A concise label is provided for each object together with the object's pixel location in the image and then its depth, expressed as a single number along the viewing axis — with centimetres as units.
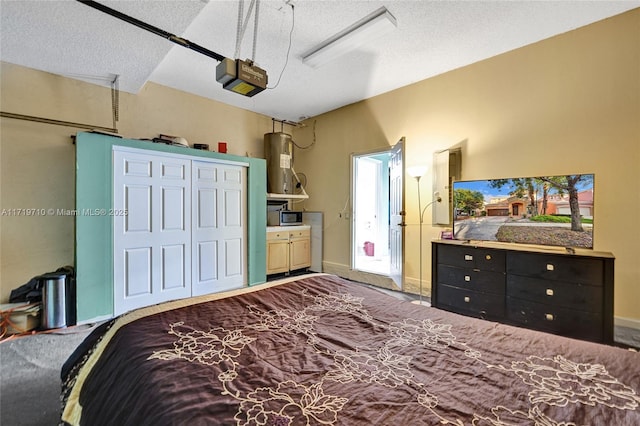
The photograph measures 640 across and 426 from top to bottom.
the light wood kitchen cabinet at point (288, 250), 447
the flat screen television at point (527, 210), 248
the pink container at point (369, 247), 606
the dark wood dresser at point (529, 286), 217
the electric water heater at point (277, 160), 465
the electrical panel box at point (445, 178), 331
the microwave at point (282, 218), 470
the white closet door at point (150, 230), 294
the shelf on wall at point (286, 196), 458
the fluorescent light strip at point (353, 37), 233
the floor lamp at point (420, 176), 330
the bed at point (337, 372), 75
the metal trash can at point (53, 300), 262
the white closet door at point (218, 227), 353
